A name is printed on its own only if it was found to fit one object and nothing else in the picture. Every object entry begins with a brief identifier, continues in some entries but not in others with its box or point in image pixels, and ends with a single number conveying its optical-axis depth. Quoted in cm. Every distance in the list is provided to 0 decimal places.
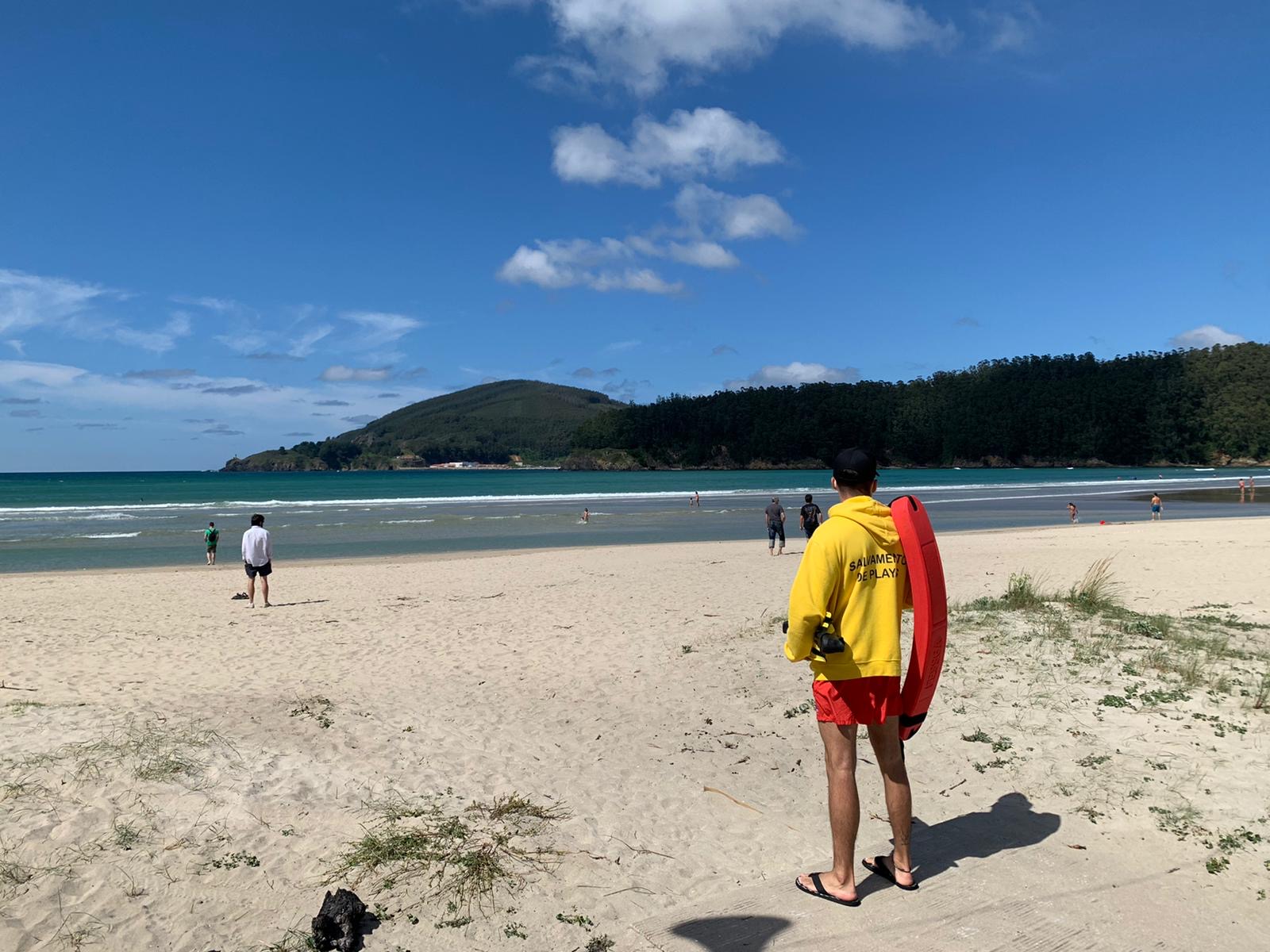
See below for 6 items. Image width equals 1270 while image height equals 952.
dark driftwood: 341
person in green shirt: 2105
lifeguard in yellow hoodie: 345
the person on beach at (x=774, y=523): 2016
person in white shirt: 1291
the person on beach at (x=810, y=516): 1784
